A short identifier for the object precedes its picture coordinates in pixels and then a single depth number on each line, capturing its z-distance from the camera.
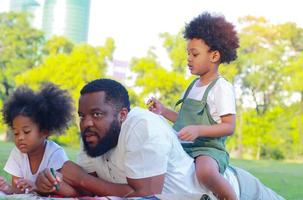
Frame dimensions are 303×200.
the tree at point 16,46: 28.45
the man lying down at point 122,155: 2.21
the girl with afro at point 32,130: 2.96
